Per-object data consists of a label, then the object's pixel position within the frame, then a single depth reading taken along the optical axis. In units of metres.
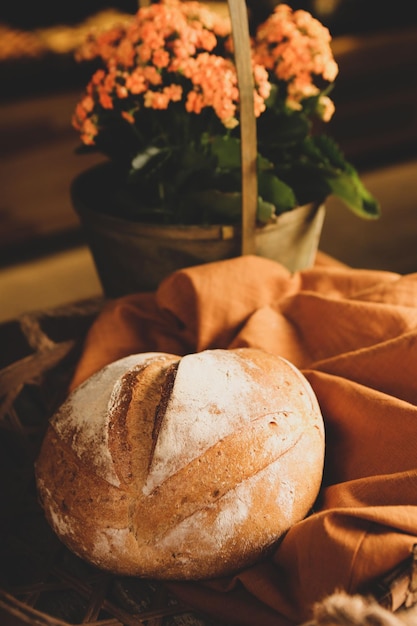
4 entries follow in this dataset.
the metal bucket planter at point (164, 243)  1.22
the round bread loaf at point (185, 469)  0.81
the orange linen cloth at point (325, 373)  0.77
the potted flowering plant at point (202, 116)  1.12
